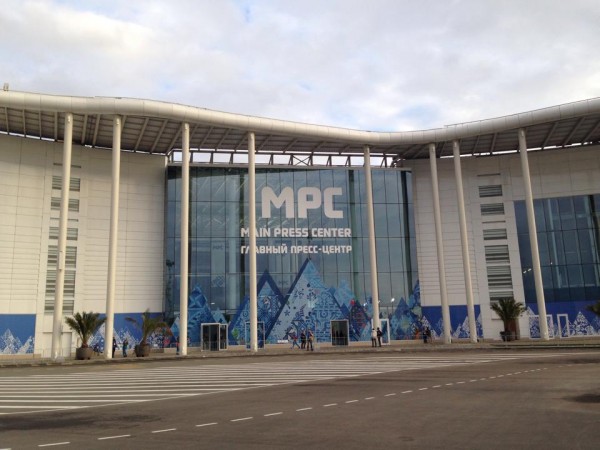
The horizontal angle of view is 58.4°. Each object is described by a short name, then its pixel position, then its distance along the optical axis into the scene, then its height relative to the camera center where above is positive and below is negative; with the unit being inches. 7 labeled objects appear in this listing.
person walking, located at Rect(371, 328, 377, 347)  1538.8 -74.0
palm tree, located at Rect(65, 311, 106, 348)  1338.6 -8.3
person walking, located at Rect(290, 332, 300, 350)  1616.6 -74.1
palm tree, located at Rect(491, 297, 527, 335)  1595.7 -9.7
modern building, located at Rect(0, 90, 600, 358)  1525.6 +282.7
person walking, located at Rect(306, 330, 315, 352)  1472.7 -84.7
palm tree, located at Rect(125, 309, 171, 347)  1406.3 -15.5
